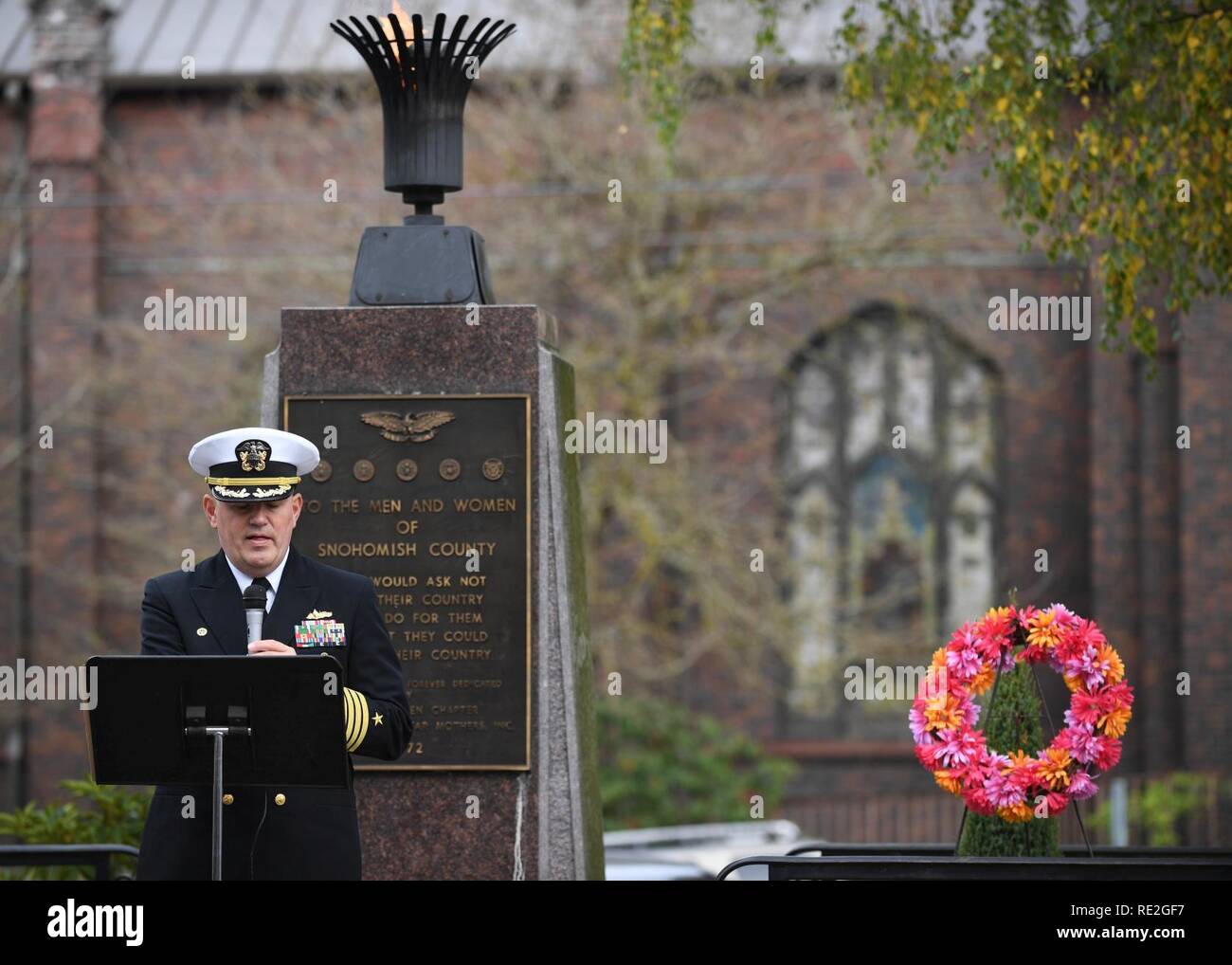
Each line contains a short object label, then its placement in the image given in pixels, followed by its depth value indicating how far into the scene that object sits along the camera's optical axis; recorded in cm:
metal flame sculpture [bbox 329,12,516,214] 1658
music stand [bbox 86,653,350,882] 1065
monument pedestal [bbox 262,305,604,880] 1568
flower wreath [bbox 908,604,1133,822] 1420
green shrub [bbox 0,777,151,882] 1787
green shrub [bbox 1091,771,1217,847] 4116
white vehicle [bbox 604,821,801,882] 2466
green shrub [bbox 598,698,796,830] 3806
